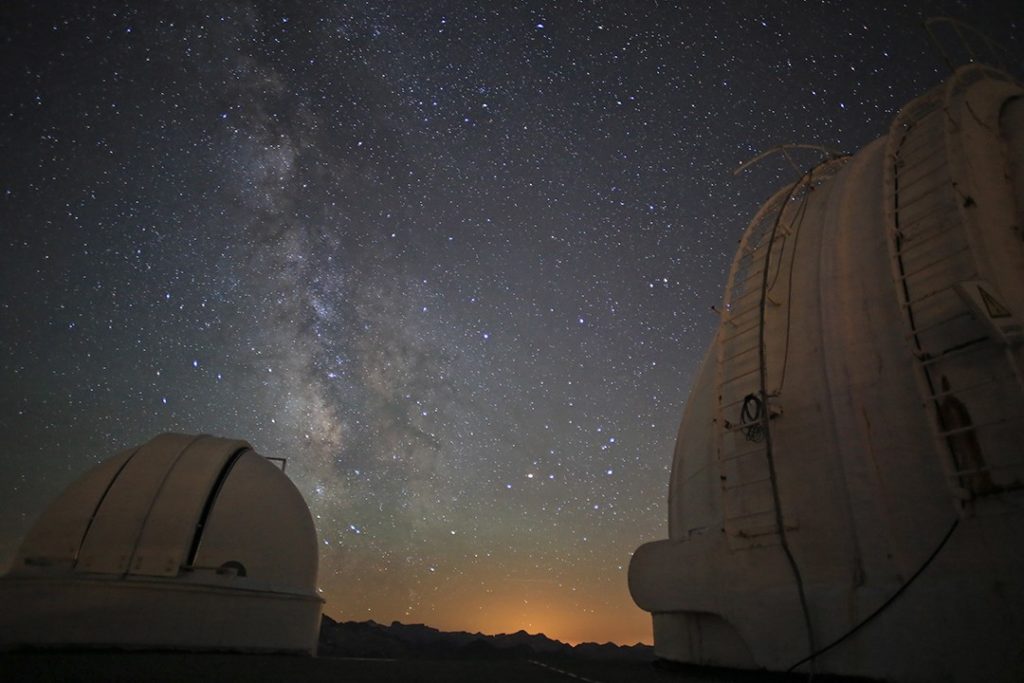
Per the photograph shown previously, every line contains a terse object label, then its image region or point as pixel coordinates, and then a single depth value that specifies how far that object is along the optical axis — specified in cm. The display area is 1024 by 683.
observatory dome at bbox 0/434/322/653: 1102
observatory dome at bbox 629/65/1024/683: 449
